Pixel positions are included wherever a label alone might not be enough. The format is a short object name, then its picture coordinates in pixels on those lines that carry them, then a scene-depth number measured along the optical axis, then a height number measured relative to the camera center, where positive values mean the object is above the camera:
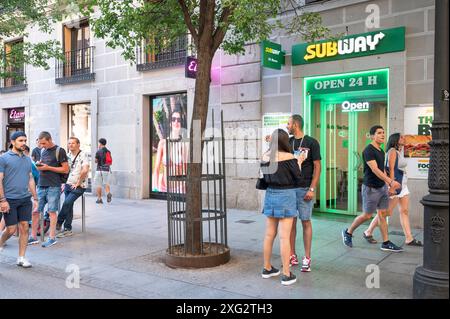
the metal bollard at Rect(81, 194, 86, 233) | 8.38 -1.40
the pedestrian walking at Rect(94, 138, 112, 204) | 12.98 -0.61
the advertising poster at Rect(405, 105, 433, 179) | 8.29 +0.17
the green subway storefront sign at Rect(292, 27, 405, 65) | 8.55 +2.09
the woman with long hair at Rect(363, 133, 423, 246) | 6.90 -0.54
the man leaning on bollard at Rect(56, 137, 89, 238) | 8.05 -0.63
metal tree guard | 5.90 -1.18
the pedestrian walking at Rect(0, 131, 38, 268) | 6.04 -0.58
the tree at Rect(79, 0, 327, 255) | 6.08 +1.94
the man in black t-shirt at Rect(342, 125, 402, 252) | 6.60 -0.61
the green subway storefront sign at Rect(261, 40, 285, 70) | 9.44 +2.04
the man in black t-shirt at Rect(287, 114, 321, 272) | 5.71 -0.33
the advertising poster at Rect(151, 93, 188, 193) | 12.80 +0.63
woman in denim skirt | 5.16 -0.49
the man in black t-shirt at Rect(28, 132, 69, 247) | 7.48 -0.54
